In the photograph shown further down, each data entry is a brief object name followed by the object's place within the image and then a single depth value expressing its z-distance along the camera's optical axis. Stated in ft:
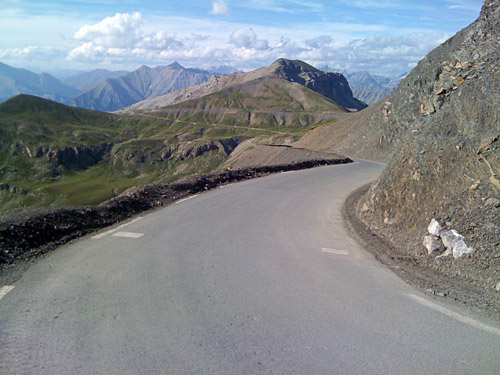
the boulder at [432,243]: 24.25
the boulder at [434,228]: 24.70
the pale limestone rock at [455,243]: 22.24
